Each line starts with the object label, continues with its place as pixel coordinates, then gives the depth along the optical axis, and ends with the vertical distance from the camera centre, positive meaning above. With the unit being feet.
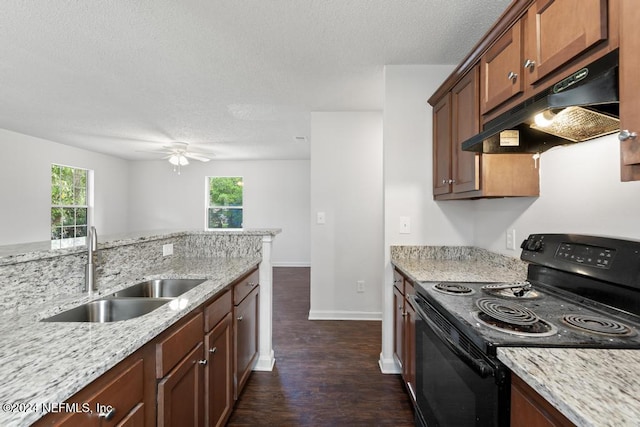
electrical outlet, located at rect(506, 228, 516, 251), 5.87 -0.47
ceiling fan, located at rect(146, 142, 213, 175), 15.15 +3.54
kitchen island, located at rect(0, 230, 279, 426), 1.89 -1.18
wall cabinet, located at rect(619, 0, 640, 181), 2.42 +1.14
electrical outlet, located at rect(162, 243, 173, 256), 6.43 -0.81
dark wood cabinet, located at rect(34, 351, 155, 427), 2.01 -1.55
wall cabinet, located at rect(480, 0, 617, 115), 2.94 +2.22
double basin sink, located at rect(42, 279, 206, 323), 3.66 -1.34
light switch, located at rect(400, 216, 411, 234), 7.23 -0.27
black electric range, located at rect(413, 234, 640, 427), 2.66 -1.15
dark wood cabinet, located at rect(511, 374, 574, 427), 2.04 -1.53
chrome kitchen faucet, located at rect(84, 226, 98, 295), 4.21 -0.78
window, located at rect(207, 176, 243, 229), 22.57 +1.11
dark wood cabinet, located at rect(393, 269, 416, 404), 5.40 -2.45
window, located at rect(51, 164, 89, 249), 16.28 +0.83
